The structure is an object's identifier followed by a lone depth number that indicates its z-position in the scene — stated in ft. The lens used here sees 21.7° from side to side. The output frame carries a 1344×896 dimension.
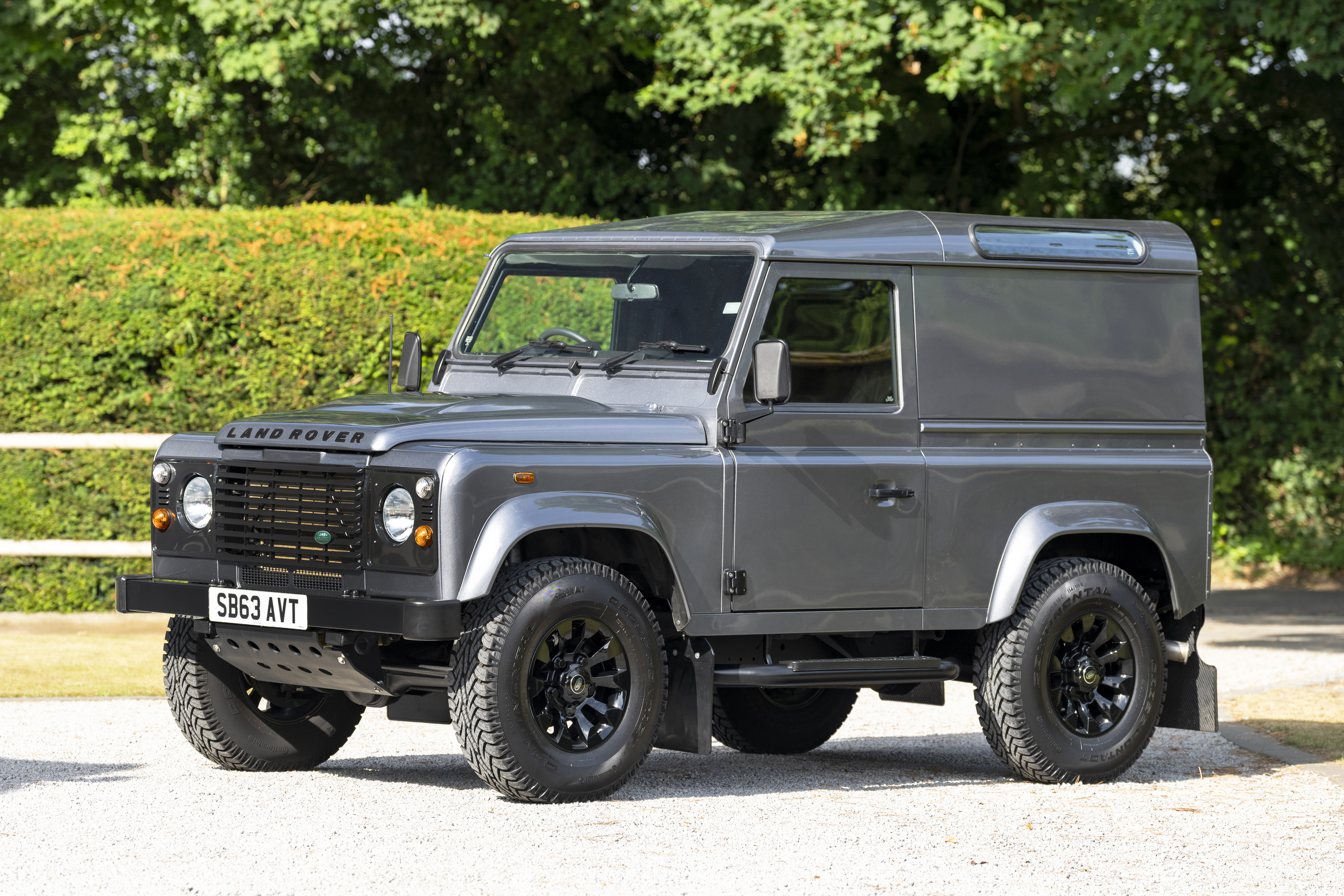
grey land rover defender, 42.31
